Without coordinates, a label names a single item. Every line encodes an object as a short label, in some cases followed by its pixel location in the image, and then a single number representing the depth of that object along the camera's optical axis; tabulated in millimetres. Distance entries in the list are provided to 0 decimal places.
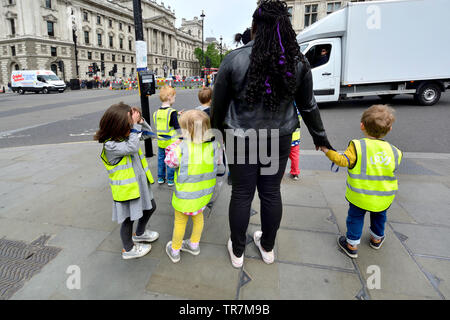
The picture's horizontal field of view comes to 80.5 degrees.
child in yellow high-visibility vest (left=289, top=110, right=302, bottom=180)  3641
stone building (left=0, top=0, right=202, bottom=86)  41000
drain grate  1953
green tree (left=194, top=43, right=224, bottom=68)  88219
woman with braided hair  1637
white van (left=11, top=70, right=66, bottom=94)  27375
